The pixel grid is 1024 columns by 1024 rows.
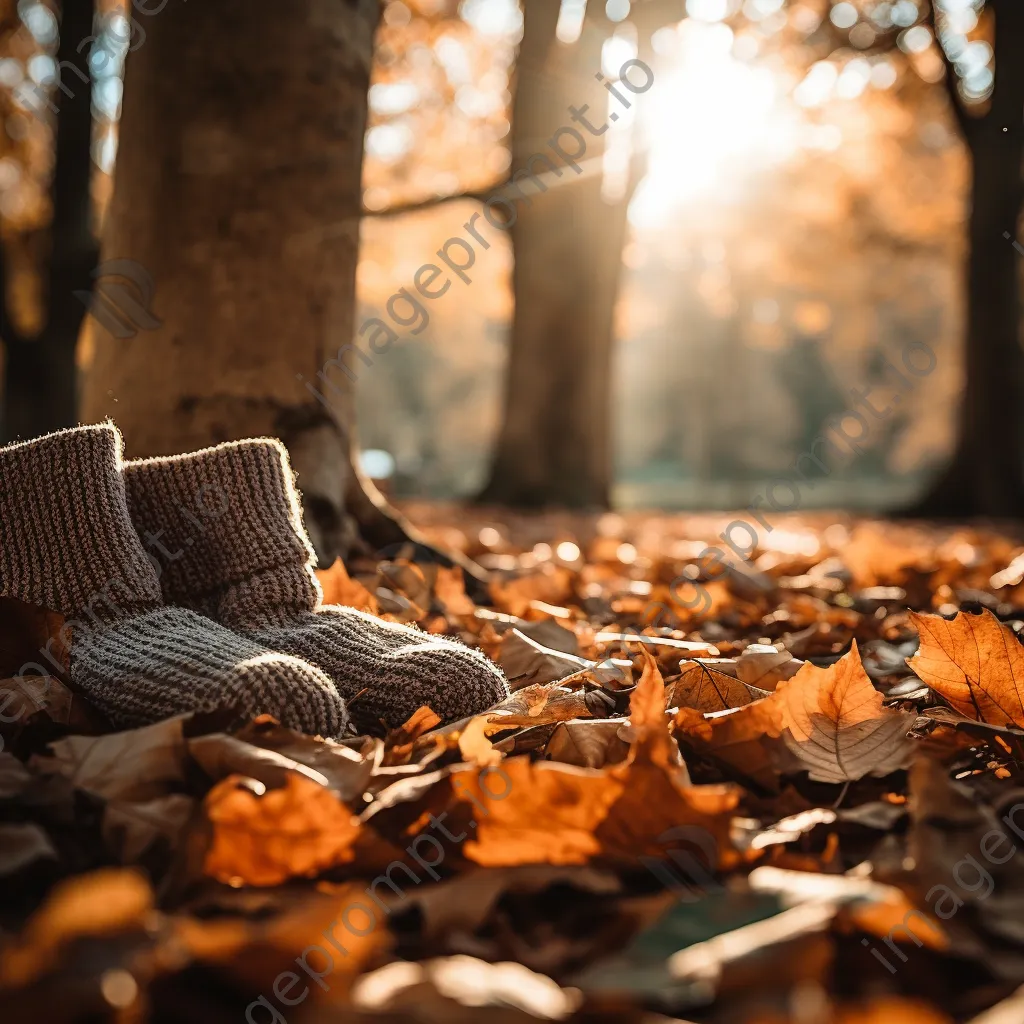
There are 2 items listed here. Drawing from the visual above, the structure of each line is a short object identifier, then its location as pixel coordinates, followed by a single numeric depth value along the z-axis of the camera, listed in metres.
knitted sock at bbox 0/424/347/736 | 1.50
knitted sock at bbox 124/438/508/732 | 1.55
